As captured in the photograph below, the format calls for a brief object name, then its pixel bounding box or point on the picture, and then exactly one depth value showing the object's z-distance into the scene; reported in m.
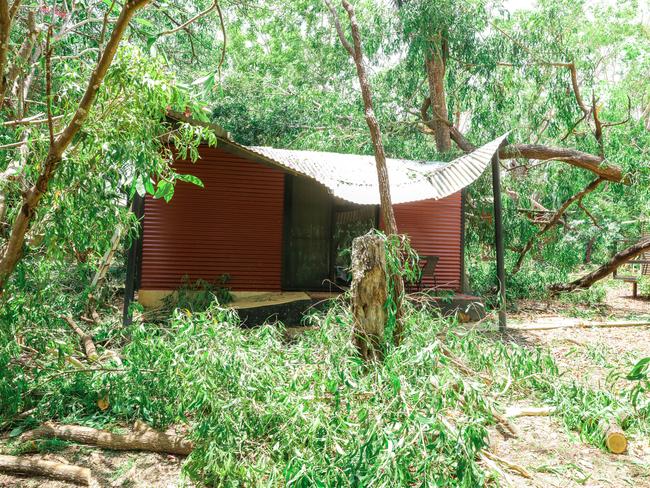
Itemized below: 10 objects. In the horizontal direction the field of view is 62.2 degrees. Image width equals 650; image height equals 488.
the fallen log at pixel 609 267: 11.36
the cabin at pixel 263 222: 9.14
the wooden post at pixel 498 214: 8.68
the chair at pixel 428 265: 9.28
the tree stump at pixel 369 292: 4.20
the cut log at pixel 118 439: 4.14
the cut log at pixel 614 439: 3.75
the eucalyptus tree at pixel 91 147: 3.21
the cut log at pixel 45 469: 3.69
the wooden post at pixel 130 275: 7.06
